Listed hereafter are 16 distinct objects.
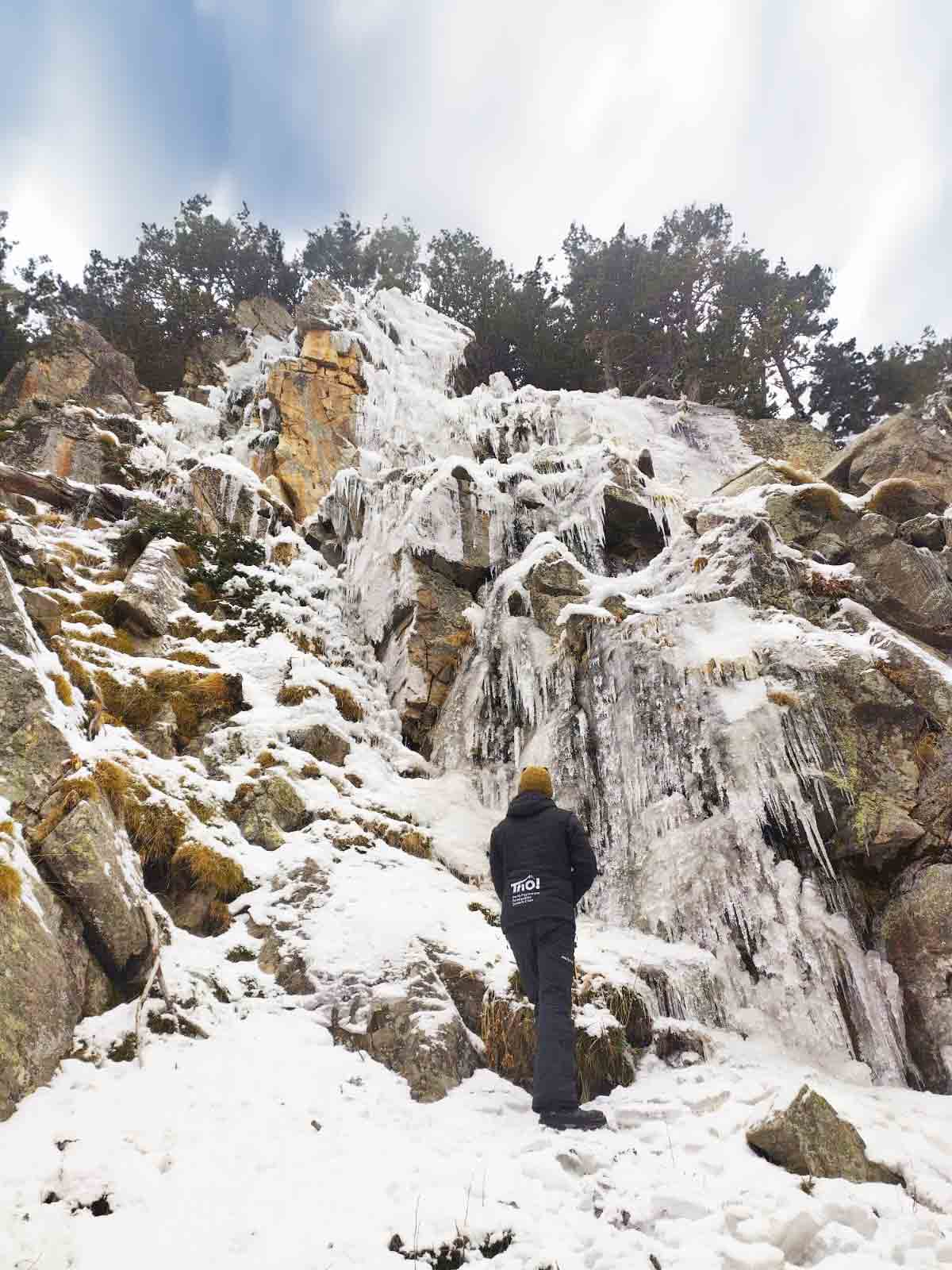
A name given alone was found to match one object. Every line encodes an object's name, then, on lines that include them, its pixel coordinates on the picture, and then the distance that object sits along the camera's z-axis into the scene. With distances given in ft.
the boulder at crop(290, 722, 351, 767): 30.33
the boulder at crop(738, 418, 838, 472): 71.15
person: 14.84
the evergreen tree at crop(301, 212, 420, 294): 117.80
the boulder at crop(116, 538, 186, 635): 33.63
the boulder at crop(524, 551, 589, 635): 38.32
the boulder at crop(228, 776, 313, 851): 24.16
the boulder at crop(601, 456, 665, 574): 48.37
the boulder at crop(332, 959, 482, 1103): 16.56
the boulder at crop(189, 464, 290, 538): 49.70
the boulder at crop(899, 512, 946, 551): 37.70
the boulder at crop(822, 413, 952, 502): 50.11
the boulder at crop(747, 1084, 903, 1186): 12.66
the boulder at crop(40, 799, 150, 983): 15.96
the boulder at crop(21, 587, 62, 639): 27.35
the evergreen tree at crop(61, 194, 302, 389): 90.84
